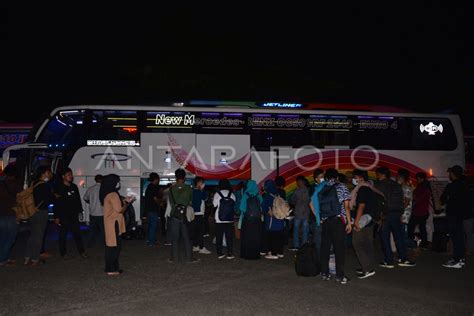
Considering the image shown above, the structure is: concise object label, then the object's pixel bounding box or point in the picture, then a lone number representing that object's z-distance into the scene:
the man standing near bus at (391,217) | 9.10
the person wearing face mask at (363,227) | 7.95
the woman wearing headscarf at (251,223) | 9.84
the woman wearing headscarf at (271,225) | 10.05
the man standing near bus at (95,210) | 10.84
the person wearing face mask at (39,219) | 8.94
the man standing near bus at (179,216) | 9.35
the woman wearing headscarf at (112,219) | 8.15
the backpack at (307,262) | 8.06
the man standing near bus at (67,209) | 9.85
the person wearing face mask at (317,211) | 7.88
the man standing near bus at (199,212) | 10.62
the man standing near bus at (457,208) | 9.00
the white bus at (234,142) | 14.05
